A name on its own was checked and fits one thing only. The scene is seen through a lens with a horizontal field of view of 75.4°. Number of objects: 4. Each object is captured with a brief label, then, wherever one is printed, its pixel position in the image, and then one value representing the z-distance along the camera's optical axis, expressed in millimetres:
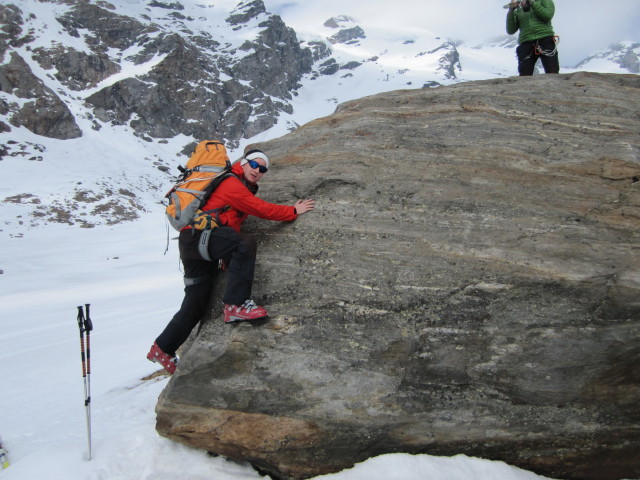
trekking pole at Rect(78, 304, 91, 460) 6843
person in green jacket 9406
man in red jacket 6426
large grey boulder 5652
